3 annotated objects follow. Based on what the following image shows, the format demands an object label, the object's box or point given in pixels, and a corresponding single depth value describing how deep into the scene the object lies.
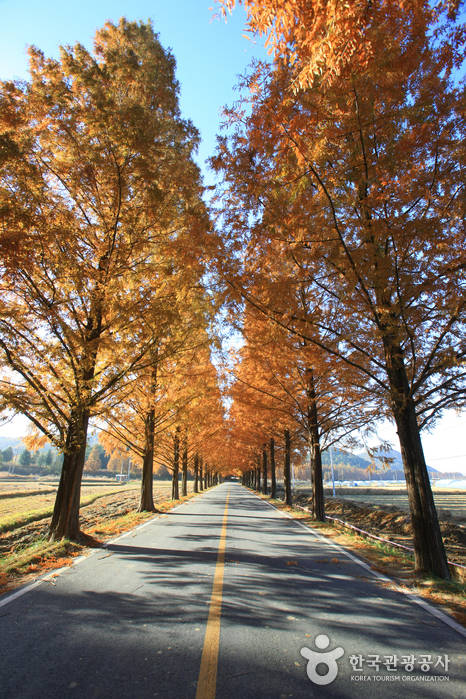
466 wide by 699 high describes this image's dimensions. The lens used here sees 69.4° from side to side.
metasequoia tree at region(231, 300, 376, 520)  9.75
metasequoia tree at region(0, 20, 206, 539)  6.48
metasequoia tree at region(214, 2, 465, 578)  4.59
